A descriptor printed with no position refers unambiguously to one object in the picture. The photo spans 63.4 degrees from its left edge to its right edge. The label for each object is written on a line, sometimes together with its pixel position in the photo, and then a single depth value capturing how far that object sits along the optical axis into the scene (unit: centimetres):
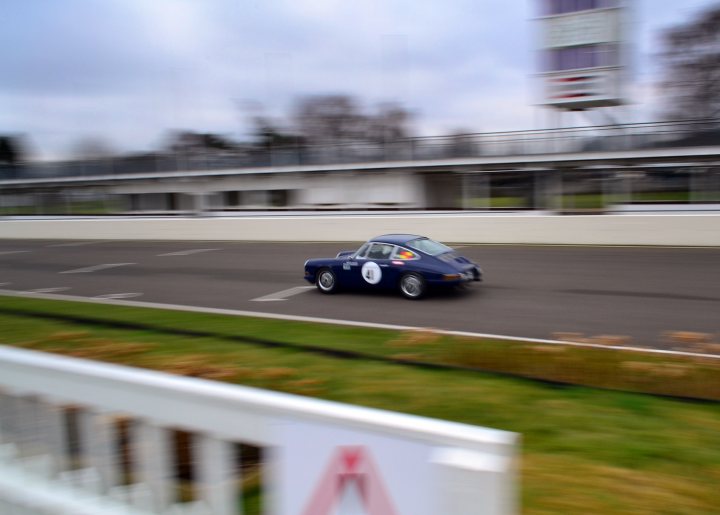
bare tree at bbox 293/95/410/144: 6370
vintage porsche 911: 1141
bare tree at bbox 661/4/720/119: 3978
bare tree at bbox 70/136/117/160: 4638
